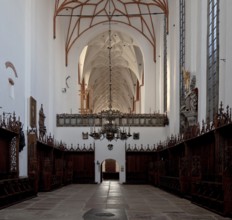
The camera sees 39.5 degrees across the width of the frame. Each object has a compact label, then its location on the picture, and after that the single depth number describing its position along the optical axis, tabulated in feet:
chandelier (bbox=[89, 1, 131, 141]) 57.68
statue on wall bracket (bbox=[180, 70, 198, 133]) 50.76
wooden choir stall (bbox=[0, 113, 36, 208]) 37.83
